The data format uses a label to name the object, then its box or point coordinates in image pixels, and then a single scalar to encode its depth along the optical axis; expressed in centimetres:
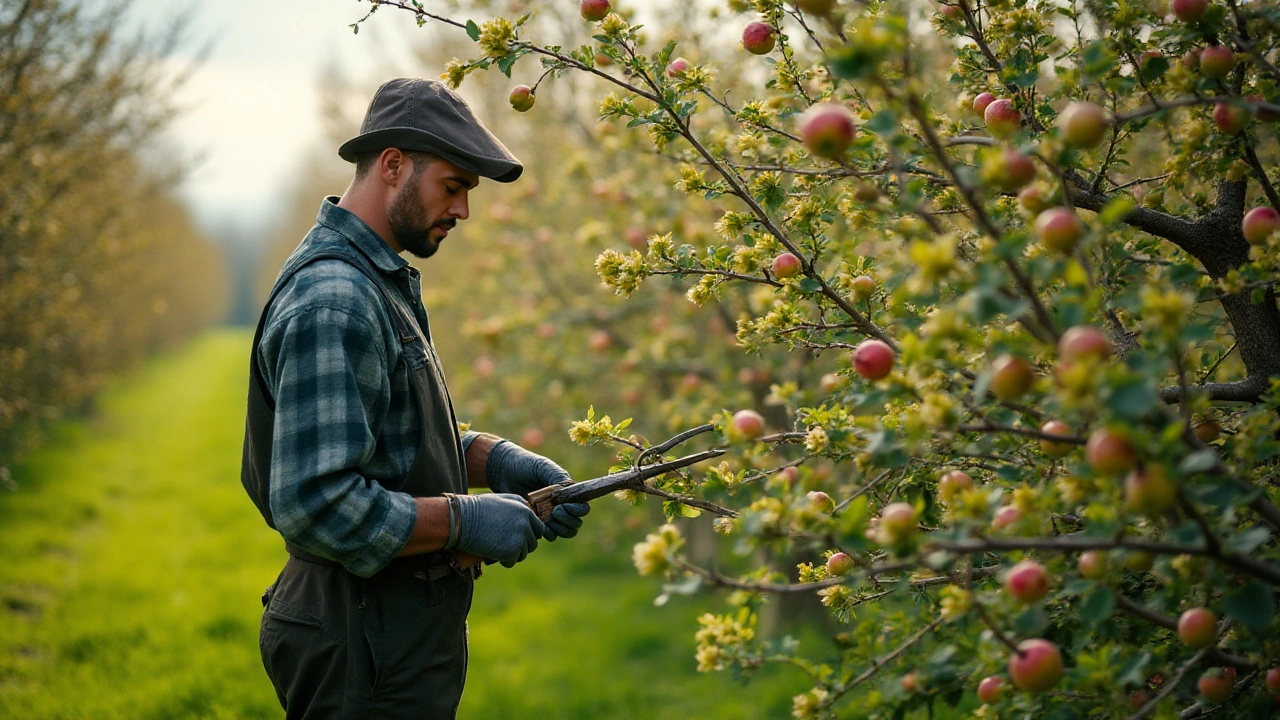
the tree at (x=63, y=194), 498
